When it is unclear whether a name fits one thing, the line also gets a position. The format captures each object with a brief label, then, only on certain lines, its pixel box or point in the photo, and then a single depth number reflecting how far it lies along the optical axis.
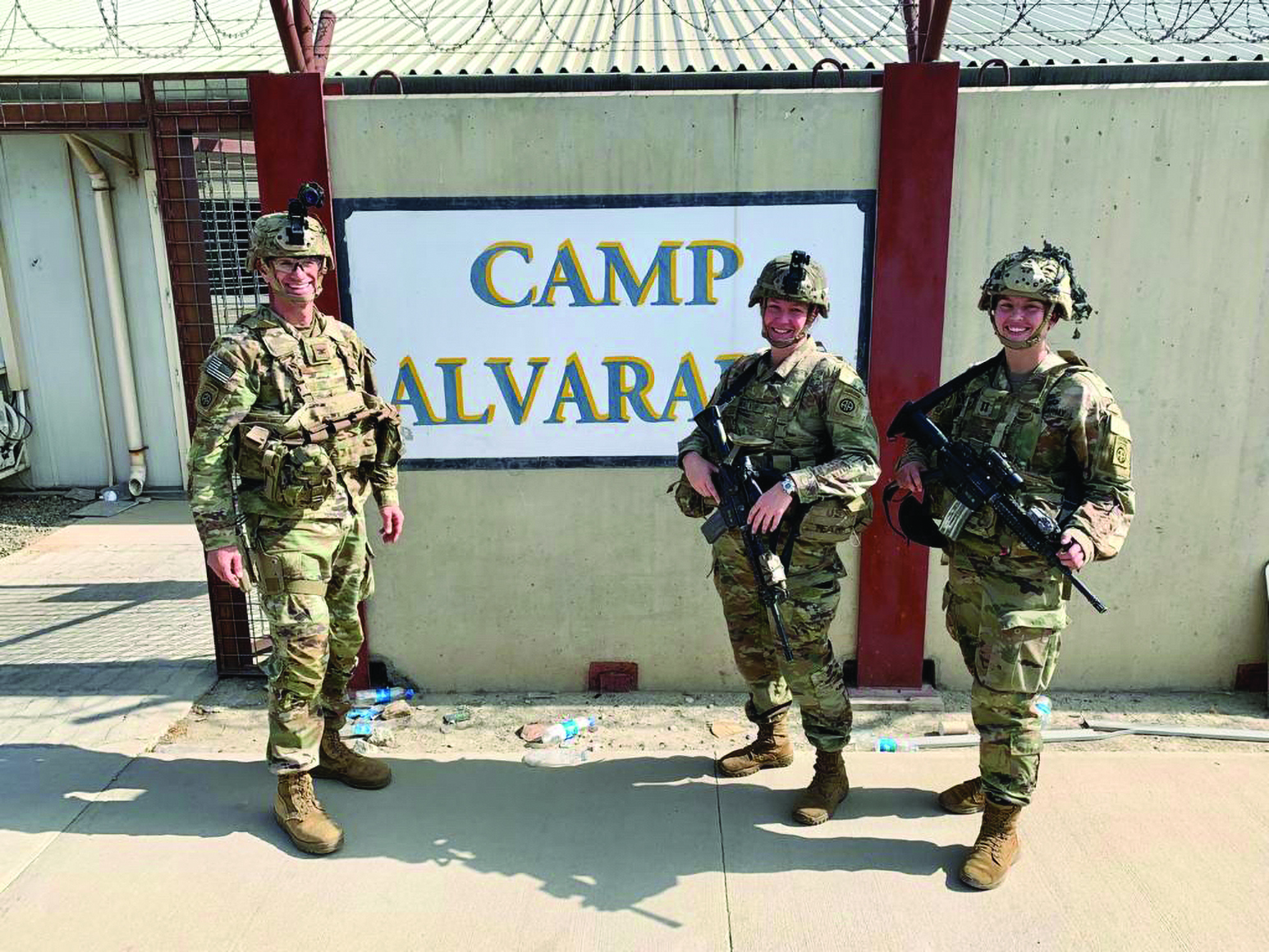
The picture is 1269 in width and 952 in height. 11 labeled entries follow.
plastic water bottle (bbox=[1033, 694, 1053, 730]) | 3.70
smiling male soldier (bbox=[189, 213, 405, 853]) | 2.86
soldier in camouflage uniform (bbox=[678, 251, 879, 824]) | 2.79
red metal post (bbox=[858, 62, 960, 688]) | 3.48
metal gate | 3.68
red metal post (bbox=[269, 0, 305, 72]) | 3.42
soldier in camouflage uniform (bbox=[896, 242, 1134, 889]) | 2.55
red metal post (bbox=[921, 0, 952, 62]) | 3.37
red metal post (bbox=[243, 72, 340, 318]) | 3.51
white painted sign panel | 3.61
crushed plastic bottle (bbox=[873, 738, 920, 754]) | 3.52
